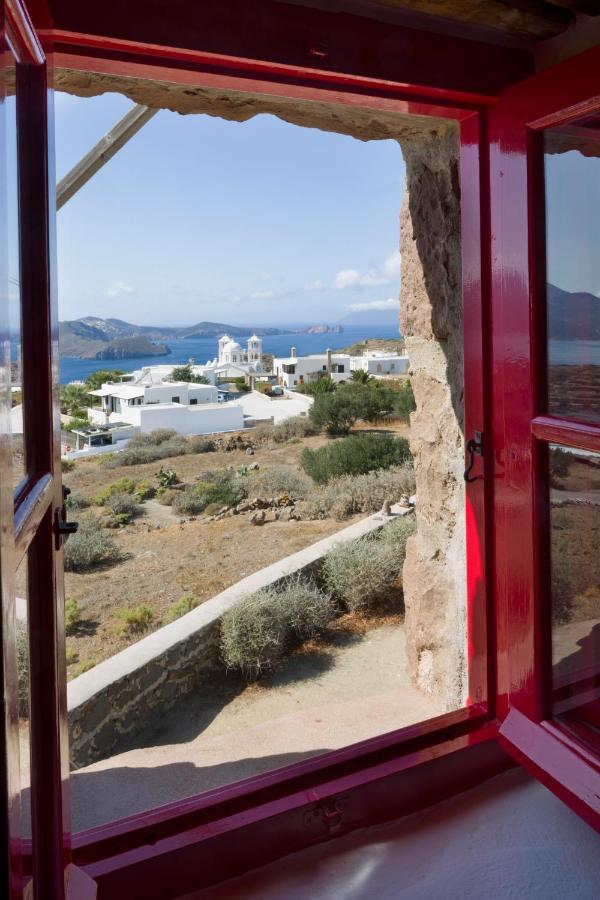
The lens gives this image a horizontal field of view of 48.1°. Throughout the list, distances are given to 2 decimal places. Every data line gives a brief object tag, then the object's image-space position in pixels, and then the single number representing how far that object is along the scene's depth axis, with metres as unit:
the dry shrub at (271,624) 4.14
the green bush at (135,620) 5.82
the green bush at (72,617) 5.89
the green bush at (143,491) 10.04
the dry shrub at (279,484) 9.48
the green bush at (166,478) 10.52
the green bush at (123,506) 9.33
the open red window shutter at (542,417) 1.28
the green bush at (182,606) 5.93
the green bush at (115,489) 9.84
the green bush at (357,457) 9.65
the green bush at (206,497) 9.40
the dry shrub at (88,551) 7.47
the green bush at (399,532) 5.40
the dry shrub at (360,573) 4.94
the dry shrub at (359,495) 8.15
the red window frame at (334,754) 1.24
